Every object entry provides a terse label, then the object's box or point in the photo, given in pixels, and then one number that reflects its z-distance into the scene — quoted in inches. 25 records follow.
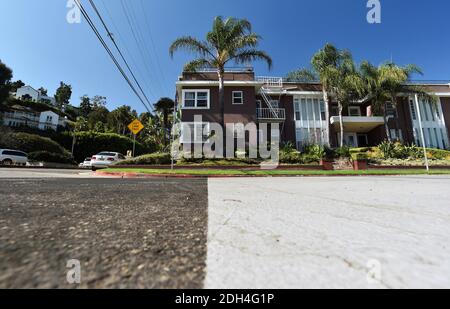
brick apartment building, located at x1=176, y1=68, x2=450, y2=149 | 893.8
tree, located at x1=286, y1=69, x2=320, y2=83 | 929.6
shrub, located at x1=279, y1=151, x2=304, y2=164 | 689.6
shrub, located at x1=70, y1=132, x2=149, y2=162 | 1397.6
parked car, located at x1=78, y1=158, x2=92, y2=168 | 1059.5
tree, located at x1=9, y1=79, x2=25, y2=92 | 2985.7
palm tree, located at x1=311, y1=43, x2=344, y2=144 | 861.8
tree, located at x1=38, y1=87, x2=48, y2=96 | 3529.0
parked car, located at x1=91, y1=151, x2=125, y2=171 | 736.3
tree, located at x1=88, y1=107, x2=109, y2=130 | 2390.0
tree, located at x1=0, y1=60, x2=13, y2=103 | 1488.7
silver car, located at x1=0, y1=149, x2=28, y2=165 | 879.7
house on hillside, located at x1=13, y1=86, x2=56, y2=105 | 2930.6
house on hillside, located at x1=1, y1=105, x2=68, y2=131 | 1877.5
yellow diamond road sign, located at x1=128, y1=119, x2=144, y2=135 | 582.6
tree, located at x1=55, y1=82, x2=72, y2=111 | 3058.6
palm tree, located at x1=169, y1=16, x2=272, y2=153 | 723.4
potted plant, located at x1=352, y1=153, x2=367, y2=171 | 661.9
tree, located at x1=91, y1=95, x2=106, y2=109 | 3046.3
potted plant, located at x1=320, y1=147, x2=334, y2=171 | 670.1
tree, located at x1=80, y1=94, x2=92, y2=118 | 3051.2
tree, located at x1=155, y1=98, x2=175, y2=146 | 1904.0
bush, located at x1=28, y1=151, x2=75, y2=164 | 1052.6
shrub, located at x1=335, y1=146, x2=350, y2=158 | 764.1
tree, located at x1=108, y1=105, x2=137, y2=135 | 2230.6
